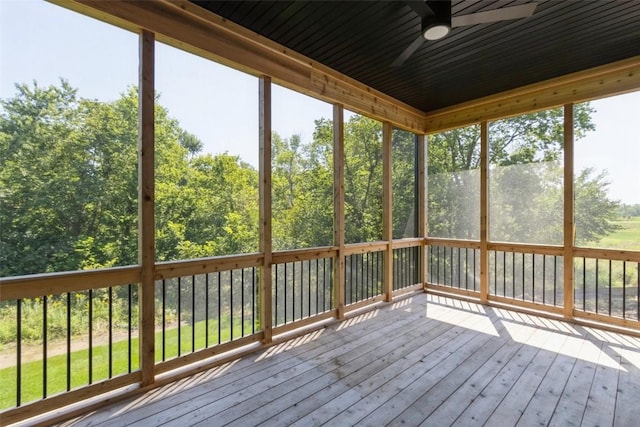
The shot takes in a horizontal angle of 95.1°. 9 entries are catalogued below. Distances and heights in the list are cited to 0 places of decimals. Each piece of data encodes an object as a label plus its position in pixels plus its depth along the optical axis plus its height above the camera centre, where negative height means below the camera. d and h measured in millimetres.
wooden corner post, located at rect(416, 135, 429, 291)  5141 +254
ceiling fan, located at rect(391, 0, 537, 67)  1913 +1326
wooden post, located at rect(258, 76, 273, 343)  3000 +100
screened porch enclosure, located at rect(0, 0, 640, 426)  2100 -560
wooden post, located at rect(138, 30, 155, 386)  2240 +69
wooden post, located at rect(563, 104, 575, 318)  3678 +53
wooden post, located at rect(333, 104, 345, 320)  3738 +72
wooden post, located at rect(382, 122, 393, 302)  4473 +100
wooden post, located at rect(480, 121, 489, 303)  4406 +5
